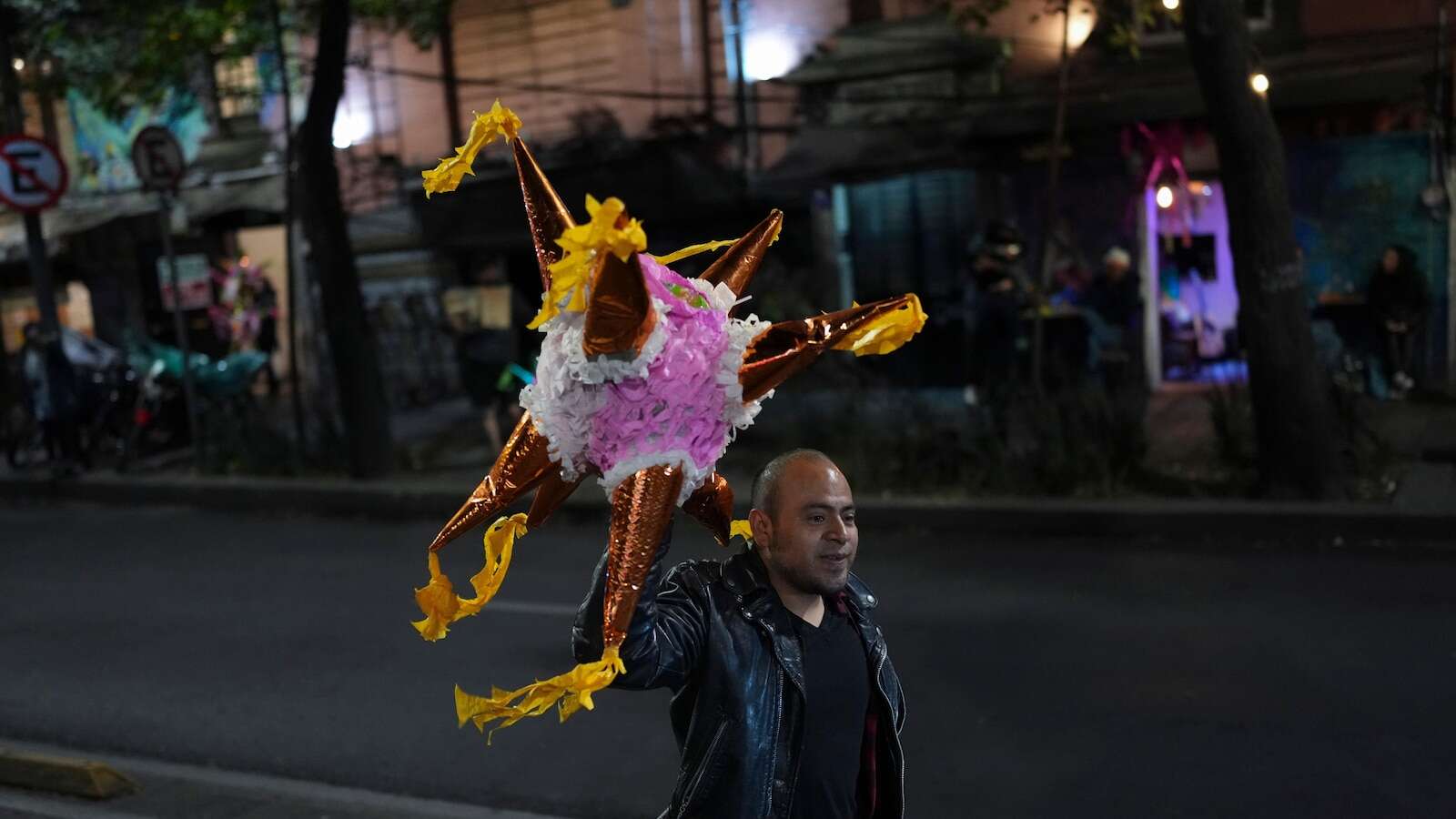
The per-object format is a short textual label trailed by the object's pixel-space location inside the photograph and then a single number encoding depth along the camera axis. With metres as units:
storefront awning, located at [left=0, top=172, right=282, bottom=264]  19.69
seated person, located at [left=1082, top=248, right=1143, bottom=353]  13.47
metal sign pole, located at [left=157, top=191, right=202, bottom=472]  13.89
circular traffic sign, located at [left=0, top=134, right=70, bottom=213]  13.63
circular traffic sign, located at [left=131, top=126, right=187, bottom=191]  13.72
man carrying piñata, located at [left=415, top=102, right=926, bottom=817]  2.38
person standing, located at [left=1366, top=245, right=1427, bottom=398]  13.14
